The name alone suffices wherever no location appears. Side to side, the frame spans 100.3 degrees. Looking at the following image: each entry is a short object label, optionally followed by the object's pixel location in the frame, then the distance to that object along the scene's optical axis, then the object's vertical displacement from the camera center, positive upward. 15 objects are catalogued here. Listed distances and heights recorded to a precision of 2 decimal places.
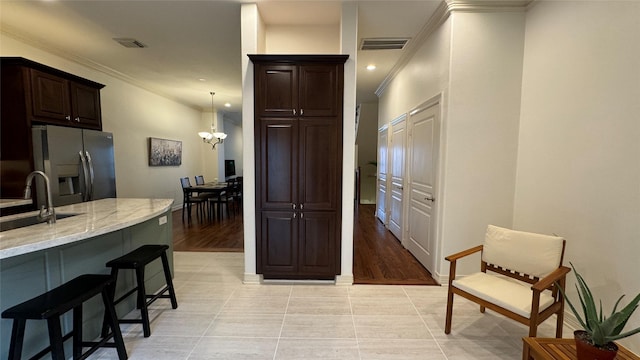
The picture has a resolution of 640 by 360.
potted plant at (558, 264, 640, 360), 1.25 -0.83
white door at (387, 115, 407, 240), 4.39 -0.23
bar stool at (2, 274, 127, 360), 1.38 -0.82
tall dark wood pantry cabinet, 2.80 -0.05
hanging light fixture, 8.66 +0.57
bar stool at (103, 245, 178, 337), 1.97 -0.80
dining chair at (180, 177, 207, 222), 6.22 -0.96
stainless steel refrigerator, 3.13 -0.07
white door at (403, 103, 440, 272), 3.17 -0.30
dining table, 6.13 -0.75
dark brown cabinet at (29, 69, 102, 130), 3.15 +0.73
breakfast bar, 1.50 -0.66
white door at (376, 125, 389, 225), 5.53 -0.32
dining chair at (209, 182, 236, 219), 6.24 -1.00
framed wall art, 6.39 +0.15
